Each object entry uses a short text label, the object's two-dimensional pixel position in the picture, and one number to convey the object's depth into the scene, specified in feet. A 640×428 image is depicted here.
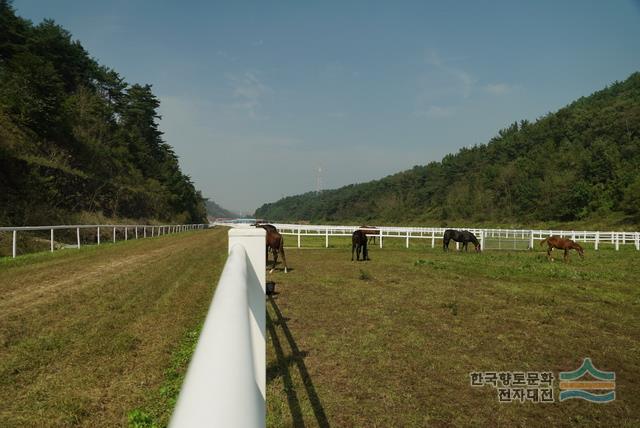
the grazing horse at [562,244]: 56.84
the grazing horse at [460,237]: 72.84
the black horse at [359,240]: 53.47
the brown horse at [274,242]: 43.39
